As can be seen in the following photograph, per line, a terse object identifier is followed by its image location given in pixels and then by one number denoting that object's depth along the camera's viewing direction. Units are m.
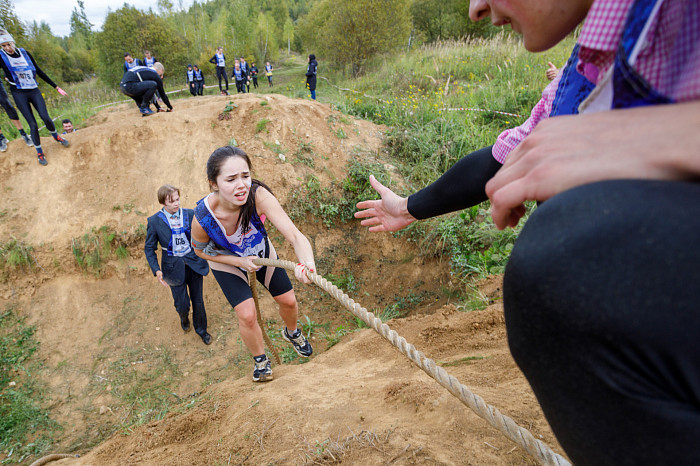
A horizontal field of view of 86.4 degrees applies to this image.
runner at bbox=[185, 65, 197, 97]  14.62
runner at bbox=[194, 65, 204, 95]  14.64
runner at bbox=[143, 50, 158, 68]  10.95
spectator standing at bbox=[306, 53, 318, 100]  11.84
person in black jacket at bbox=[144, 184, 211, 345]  4.71
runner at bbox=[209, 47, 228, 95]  13.91
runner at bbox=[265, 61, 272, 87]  18.87
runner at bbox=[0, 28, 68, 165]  5.79
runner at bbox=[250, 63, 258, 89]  20.03
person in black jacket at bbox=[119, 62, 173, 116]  7.46
